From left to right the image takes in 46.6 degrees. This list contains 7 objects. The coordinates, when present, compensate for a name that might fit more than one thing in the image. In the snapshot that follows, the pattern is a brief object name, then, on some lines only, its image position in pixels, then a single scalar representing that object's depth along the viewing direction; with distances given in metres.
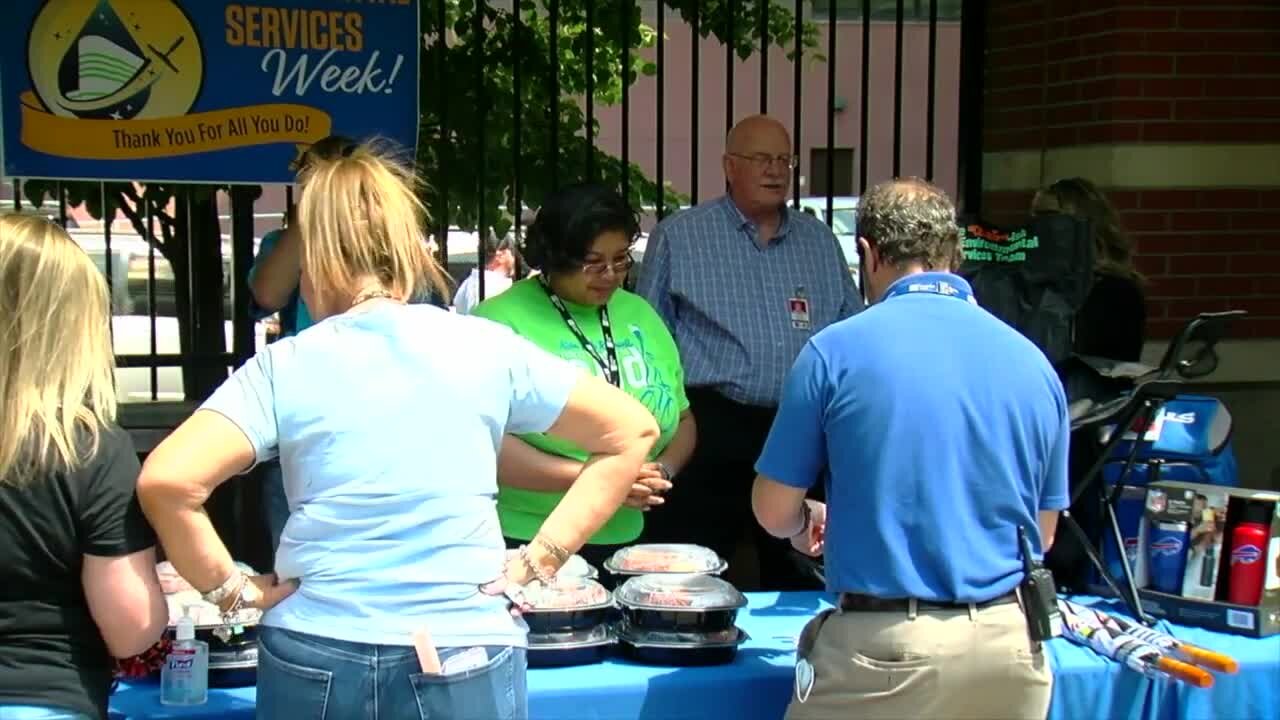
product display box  3.29
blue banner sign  4.42
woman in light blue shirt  2.23
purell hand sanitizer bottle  2.76
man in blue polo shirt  2.52
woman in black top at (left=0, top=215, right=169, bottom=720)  2.19
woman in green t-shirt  3.25
